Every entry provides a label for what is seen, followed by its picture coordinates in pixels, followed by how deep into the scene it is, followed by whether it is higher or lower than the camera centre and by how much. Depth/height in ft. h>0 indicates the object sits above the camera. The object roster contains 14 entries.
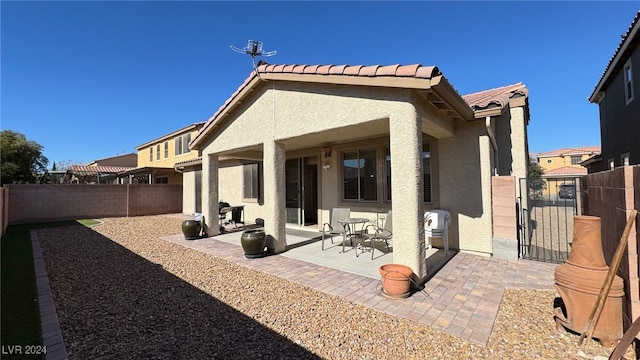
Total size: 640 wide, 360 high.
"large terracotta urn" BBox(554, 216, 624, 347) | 11.16 -4.67
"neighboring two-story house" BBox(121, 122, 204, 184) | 74.38 +11.08
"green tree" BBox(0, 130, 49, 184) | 91.91 +13.37
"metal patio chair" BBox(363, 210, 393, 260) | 22.77 -4.23
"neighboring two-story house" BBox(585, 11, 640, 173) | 36.68 +13.64
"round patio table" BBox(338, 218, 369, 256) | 25.46 -4.74
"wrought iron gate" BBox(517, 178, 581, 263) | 23.56 -5.32
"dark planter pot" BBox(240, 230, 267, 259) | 24.85 -5.32
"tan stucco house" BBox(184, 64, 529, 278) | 17.21 +4.55
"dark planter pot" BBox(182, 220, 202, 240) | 34.17 -5.28
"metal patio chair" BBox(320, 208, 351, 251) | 27.05 -3.52
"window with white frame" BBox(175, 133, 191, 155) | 78.95 +14.34
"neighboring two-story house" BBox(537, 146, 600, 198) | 149.50 +16.81
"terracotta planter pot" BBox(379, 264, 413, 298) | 15.84 -5.90
